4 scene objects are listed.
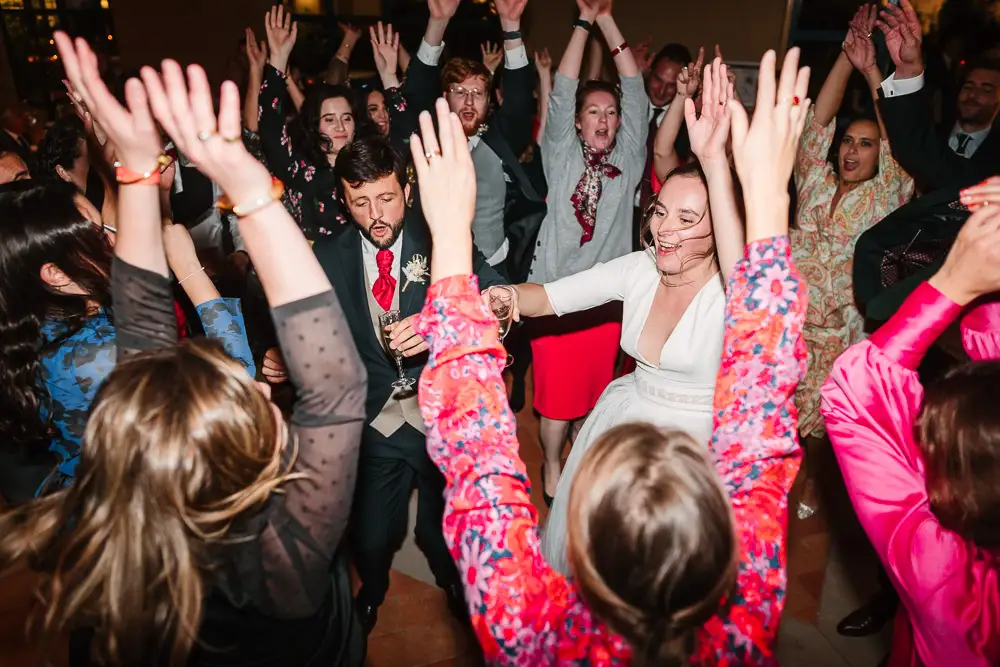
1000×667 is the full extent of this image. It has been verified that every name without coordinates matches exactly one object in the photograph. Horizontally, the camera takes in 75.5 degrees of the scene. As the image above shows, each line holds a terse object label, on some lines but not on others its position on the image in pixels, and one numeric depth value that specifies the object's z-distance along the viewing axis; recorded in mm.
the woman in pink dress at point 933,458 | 1061
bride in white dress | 1918
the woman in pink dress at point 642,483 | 828
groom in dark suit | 2225
